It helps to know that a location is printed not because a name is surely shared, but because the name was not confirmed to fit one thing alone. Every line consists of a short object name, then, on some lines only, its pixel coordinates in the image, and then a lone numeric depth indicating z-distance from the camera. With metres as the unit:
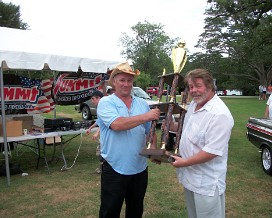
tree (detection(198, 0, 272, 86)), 20.36
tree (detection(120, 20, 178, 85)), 52.06
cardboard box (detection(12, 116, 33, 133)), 6.66
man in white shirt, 2.26
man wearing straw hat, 2.69
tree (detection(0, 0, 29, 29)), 31.18
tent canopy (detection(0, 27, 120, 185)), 5.38
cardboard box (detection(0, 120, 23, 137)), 5.81
